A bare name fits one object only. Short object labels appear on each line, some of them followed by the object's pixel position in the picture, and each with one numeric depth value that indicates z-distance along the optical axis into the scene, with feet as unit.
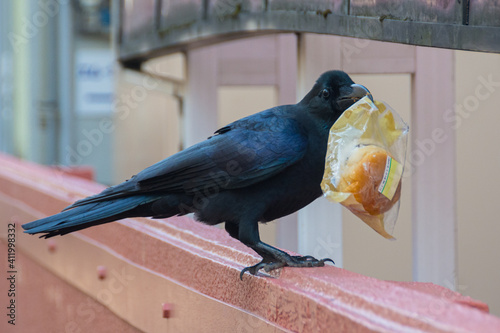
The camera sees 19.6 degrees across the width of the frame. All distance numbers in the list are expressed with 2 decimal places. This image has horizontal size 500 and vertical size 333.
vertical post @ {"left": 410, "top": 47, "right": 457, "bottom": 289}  25.07
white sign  87.81
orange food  16.59
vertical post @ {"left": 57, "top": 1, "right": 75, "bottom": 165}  71.39
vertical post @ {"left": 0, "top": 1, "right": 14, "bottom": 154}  85.78
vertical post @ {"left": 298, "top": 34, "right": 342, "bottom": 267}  24.63
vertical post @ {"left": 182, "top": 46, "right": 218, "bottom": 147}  34.87
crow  18.45
